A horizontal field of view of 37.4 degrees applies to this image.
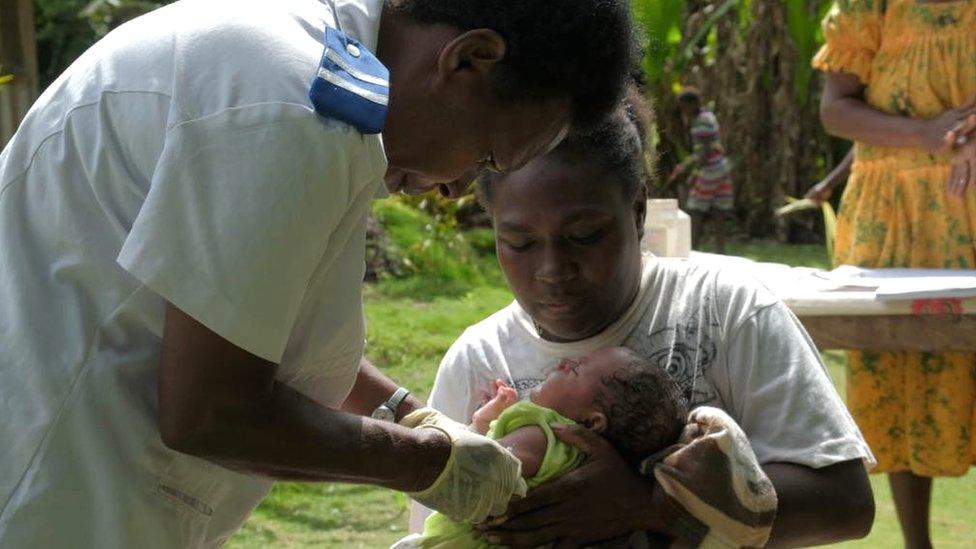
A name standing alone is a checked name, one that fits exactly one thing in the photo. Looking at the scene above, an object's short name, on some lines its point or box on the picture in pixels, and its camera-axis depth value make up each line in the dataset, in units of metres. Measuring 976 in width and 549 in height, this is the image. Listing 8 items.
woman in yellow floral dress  4.65
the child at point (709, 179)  11.68
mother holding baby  2.49
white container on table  4.05
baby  2.49
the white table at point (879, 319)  3.88
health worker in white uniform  1.68
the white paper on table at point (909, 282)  3.84
